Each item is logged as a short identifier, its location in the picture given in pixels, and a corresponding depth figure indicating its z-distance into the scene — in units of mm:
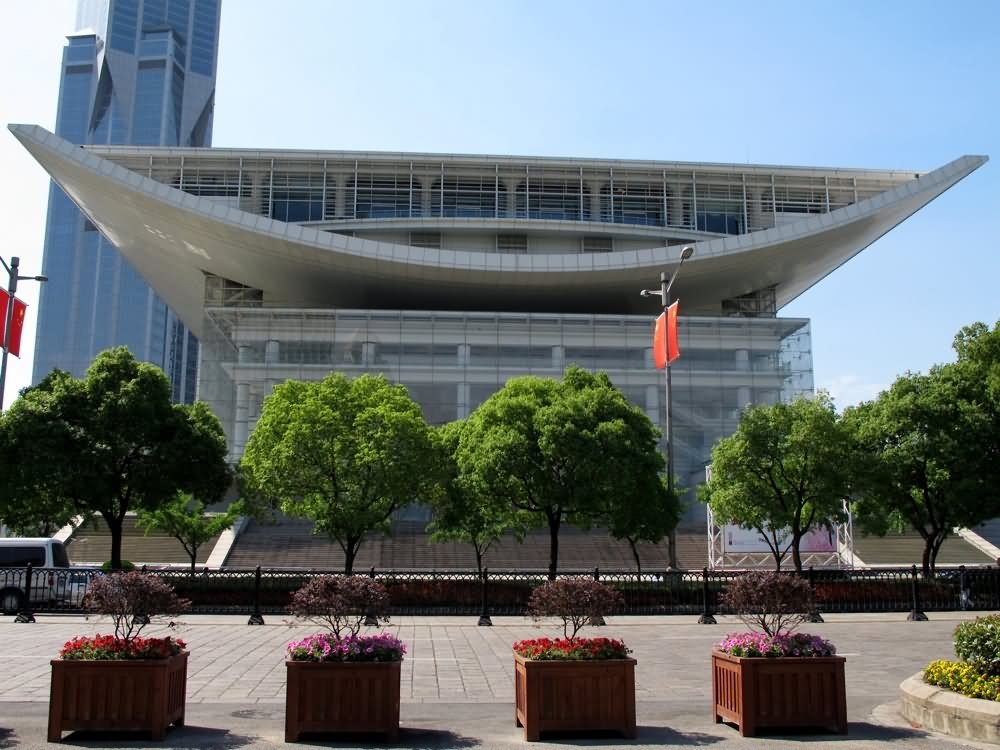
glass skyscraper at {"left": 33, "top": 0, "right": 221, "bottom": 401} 171375
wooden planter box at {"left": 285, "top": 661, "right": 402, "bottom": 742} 8688
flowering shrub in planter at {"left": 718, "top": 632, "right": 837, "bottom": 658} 9305
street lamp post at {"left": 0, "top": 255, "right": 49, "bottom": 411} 26698
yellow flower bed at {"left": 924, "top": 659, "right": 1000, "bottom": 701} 8945
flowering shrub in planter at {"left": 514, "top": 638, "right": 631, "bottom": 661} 9180
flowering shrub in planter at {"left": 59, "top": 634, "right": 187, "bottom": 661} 8859
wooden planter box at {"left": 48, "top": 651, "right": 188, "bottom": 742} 8617
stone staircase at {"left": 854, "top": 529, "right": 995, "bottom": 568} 45219
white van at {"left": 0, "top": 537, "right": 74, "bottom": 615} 22219
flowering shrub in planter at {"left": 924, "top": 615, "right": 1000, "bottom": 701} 9062
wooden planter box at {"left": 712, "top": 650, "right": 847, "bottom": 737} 9172
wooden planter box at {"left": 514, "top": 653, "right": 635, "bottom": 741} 9016
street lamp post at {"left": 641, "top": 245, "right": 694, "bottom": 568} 26297
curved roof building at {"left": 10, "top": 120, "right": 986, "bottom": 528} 55938
